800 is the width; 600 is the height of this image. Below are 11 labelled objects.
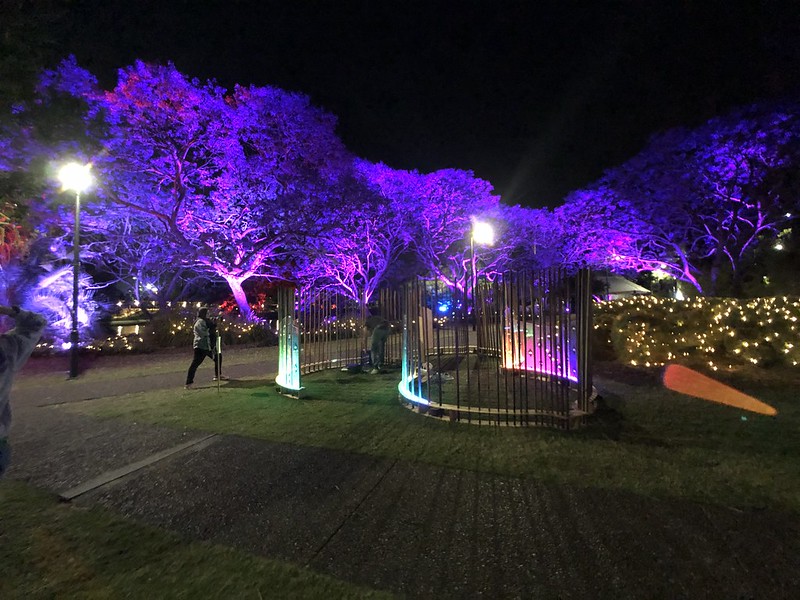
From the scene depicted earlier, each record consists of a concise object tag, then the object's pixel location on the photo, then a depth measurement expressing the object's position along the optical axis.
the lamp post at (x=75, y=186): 11.41
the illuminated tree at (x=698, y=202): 17.73
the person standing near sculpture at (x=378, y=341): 10.96
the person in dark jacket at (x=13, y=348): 3.01
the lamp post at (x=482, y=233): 26.87
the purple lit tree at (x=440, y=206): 26.36
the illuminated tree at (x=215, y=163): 17.11
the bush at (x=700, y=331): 8.66
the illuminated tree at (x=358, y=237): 21.70
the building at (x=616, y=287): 30.62
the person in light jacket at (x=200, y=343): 9.20
